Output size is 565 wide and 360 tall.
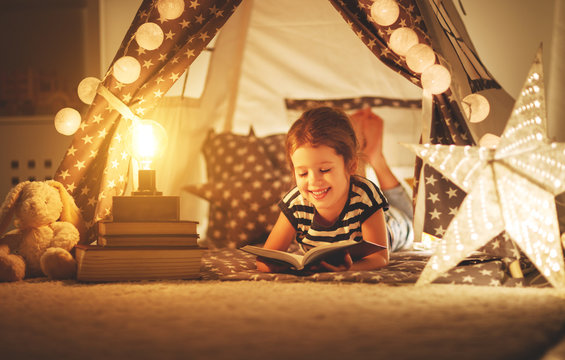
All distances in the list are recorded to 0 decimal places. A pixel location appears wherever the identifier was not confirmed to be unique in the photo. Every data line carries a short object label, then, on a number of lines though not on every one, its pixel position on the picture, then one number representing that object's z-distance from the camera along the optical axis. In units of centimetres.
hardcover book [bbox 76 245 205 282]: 164
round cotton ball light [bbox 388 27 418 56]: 192
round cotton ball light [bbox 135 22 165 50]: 198
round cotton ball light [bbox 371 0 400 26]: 194
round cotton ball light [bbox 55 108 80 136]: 205
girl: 180
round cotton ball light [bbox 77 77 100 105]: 206
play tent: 290
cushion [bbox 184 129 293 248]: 248
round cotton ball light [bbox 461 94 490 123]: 188
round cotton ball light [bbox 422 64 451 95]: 186
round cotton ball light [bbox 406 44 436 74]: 187
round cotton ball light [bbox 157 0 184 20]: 201
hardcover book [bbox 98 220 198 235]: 169
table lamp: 204
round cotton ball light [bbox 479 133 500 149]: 188
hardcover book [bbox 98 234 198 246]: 168
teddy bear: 173
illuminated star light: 145
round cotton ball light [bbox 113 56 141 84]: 199
